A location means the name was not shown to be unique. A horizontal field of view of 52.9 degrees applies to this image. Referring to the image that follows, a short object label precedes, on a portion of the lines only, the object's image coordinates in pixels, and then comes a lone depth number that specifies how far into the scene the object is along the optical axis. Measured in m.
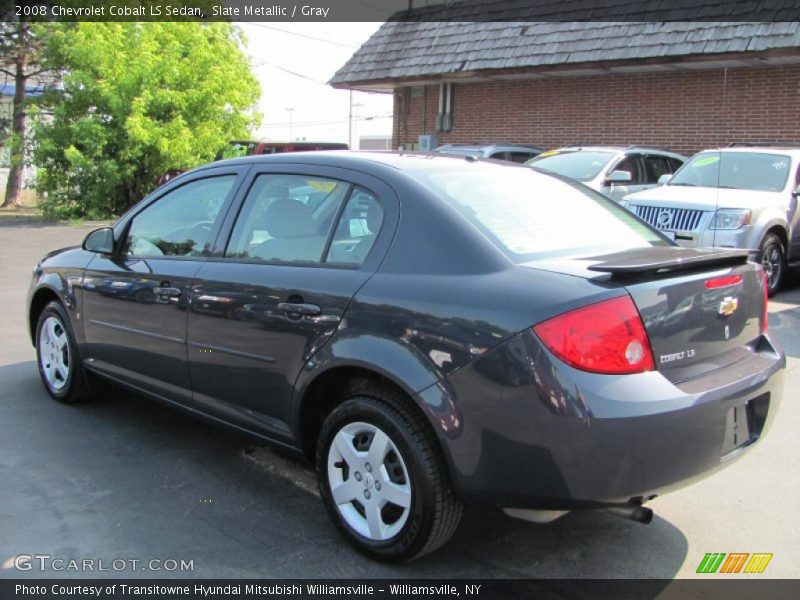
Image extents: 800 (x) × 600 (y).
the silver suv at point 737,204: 8.80
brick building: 13.82
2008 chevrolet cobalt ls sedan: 2.77
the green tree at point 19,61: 20.52
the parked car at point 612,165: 11.29
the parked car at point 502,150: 13.72
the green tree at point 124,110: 17.81
